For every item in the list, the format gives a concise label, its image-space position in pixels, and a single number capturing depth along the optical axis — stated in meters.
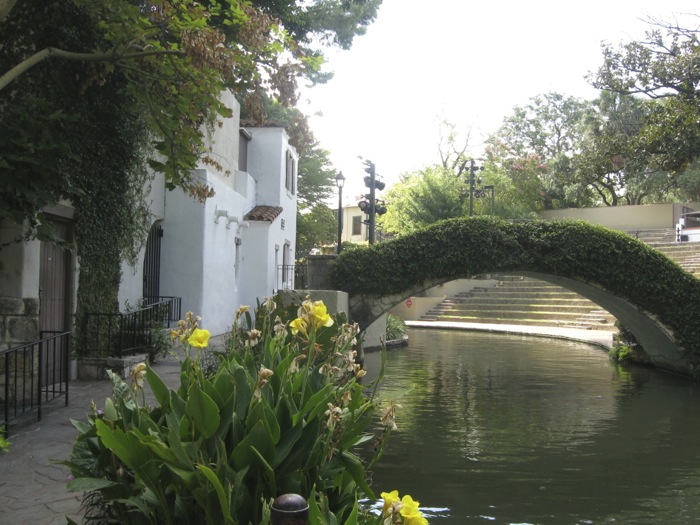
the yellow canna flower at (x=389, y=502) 1.97
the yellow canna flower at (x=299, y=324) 3.19
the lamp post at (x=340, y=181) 17.14
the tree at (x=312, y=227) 32.53
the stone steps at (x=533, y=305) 25.92
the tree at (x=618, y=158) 17.14
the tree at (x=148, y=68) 6.11
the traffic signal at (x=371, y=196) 16.08
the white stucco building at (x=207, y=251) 6.73
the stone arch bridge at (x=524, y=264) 13.55
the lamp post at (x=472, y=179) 26.14
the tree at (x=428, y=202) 31.00
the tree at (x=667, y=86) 15.29
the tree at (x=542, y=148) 39.25
